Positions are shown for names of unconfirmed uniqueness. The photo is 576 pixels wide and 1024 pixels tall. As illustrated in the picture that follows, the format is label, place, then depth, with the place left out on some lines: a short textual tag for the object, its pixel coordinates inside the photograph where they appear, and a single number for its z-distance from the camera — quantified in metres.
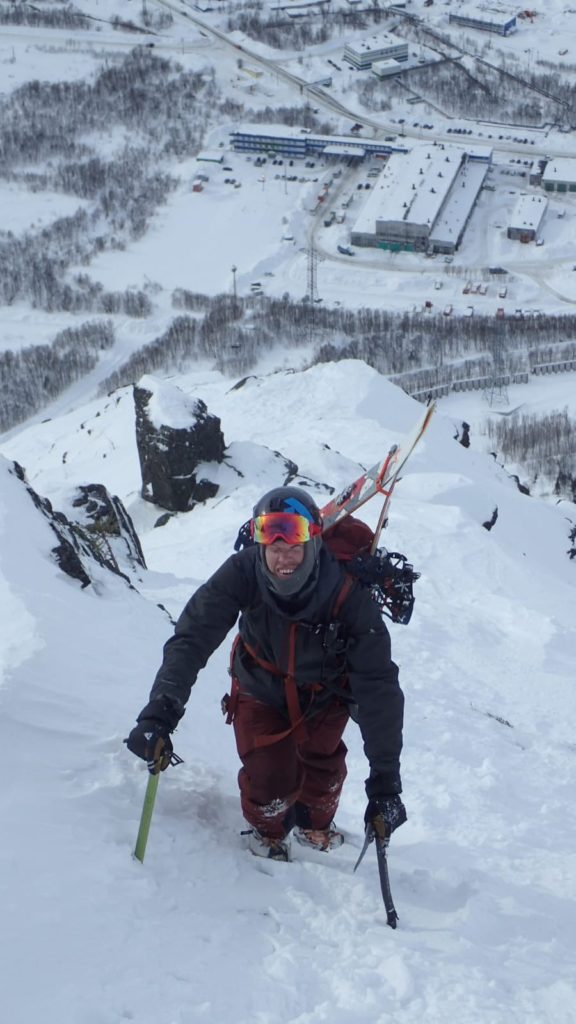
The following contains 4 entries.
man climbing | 5.38
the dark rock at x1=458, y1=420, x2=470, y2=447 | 36.67
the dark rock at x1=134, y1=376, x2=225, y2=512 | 26.17
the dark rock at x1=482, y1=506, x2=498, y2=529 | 21.65
